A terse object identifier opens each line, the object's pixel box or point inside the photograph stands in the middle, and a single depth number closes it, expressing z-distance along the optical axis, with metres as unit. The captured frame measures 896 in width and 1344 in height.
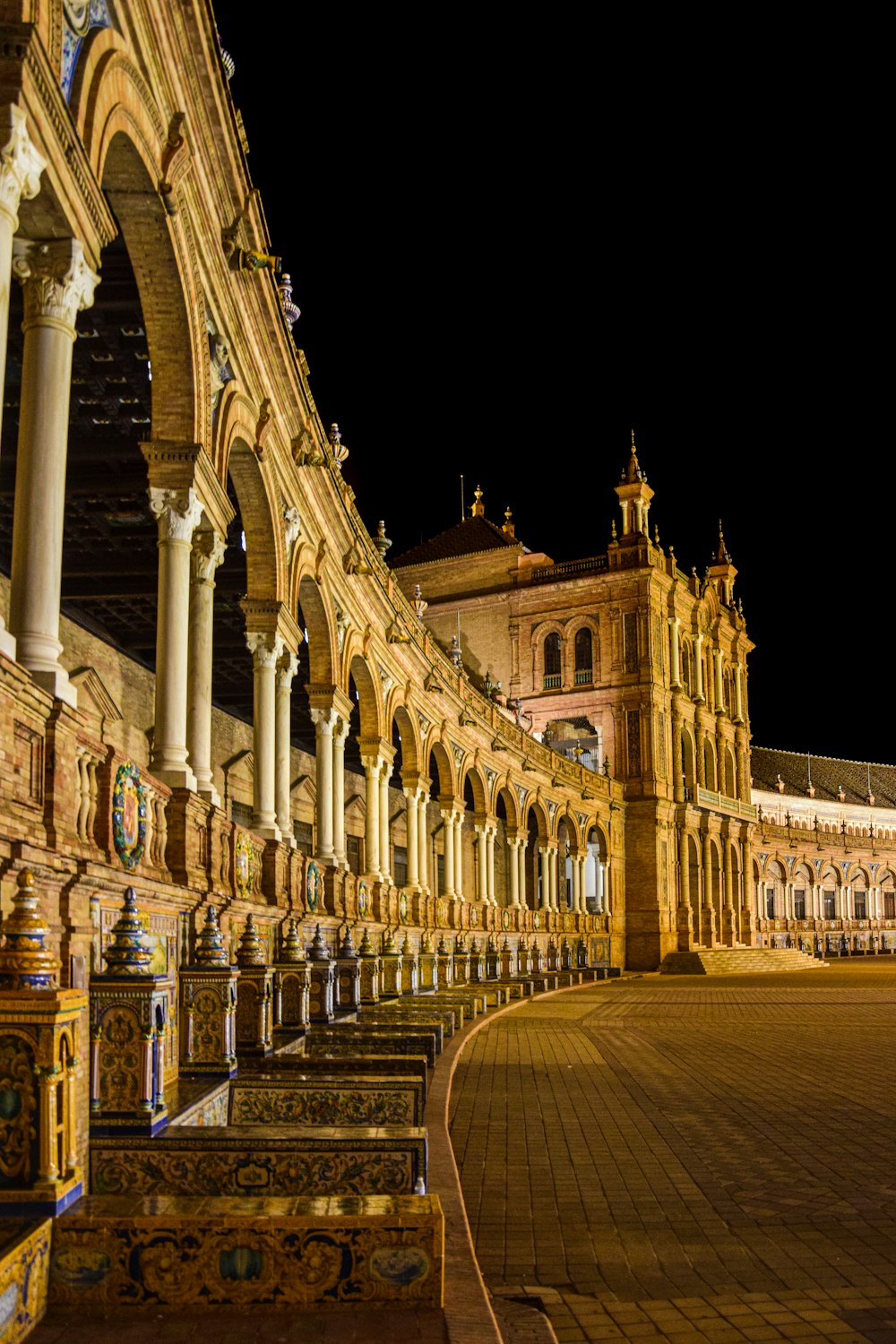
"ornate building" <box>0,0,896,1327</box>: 4.49
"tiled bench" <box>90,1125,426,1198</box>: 5.25
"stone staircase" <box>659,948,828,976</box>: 48.94
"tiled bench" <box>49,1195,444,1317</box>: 4.35
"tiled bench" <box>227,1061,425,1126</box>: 7.41
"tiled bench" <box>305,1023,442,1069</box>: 10.41
